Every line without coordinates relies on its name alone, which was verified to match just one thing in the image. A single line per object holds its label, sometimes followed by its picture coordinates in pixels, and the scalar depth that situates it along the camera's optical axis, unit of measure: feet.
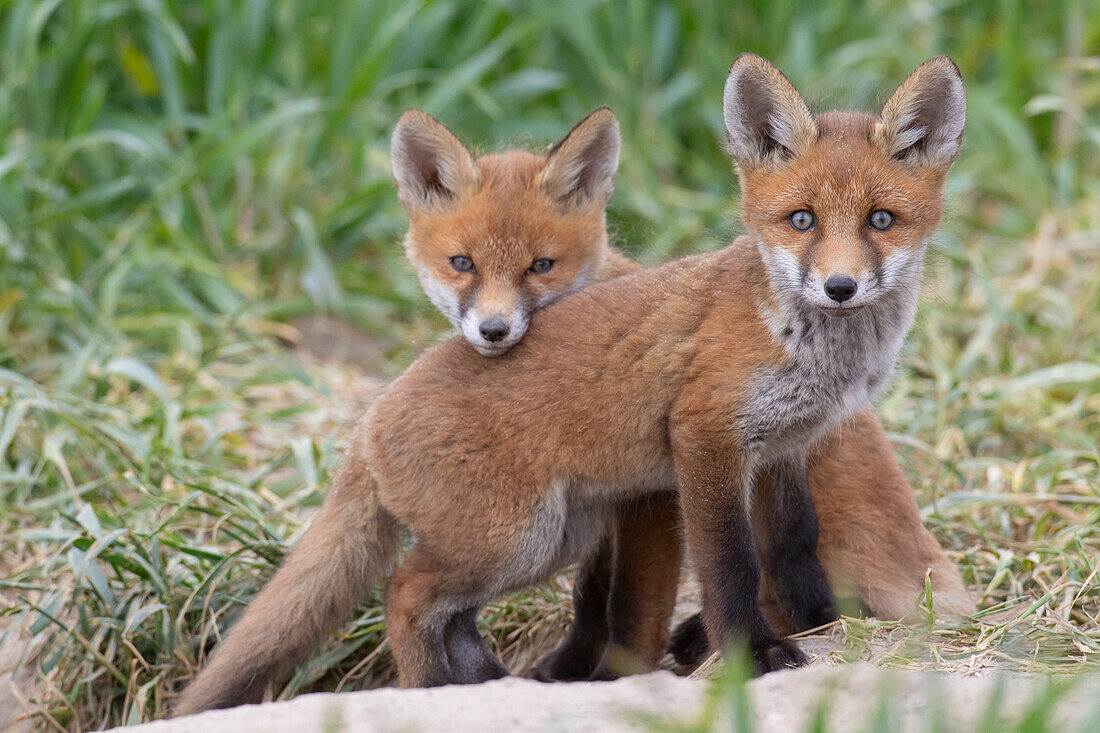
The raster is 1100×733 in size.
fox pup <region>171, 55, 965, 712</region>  21.20
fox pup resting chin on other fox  24.34
